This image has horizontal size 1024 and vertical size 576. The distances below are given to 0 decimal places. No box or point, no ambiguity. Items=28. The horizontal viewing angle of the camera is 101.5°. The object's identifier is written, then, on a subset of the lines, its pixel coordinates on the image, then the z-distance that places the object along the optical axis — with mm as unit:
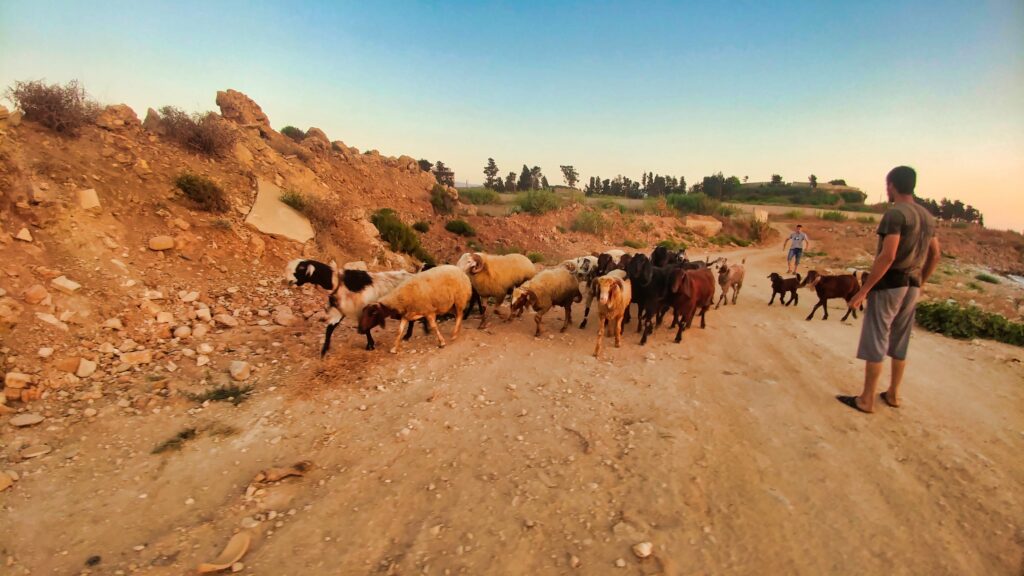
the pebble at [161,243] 7922
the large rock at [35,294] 5788
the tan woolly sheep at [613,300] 6789
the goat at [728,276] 10427
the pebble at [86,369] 5355
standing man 4246
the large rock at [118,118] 9773
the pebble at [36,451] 4061
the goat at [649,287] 7445
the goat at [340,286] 6457
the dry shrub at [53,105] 8602
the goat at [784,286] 10300
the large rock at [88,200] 7617
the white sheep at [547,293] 7535
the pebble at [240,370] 5711
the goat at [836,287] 8906
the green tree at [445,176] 29375
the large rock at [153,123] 11133
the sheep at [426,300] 6500
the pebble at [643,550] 2932
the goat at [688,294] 7344
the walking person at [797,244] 15117
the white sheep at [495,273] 8219
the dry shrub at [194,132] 11008
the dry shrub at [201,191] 9375
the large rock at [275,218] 10234
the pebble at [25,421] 4445
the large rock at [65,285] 6151
